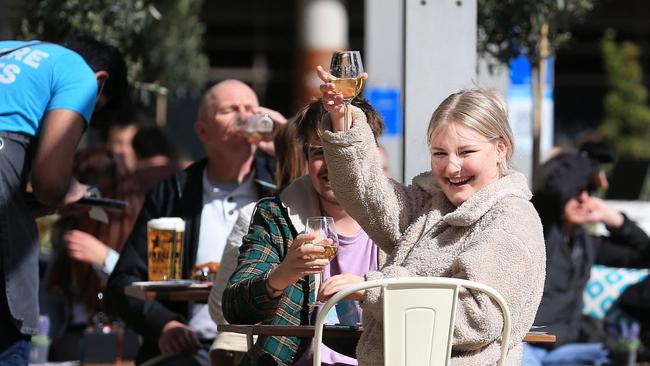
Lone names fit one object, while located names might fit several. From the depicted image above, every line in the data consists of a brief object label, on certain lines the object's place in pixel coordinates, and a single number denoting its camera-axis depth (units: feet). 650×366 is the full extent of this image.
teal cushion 49.01
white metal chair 22.41
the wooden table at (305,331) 23.99
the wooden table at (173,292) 31.94
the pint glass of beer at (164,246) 34.37
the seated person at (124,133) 62.28
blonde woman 23.07
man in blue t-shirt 28.25
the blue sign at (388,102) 54.54
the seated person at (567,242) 44.21
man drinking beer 36.04
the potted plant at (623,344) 45.14
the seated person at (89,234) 45.24
